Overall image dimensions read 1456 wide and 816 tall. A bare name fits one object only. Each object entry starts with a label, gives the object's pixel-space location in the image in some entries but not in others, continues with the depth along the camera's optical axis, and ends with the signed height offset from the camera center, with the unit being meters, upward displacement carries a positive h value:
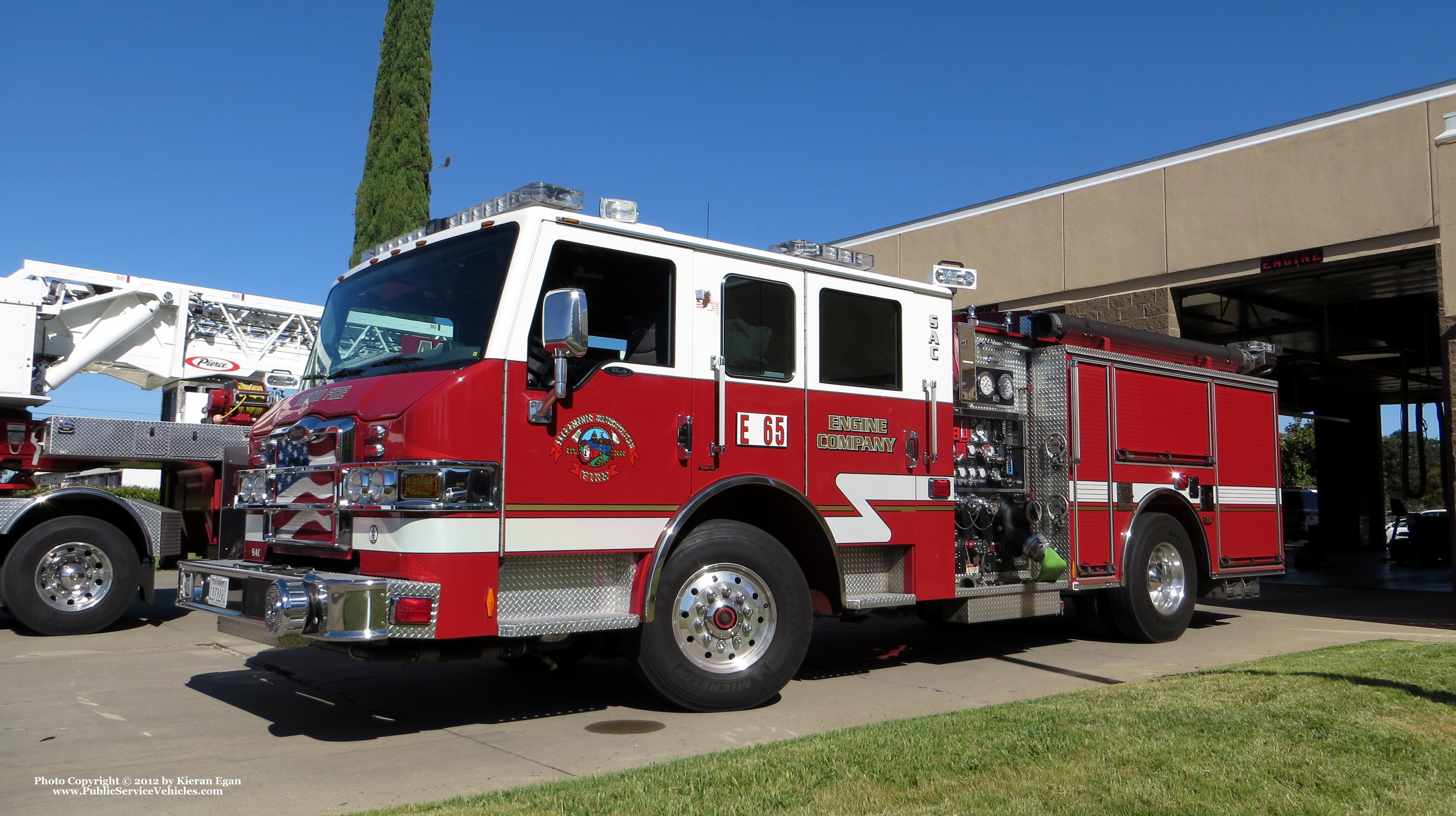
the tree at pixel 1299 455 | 47.50 +1.83
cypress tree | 20.53 +6.74
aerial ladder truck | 8.80 +0.48
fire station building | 11.83 +3.20
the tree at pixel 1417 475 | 57.38 +1.21
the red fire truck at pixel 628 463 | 5.21 +0.17
